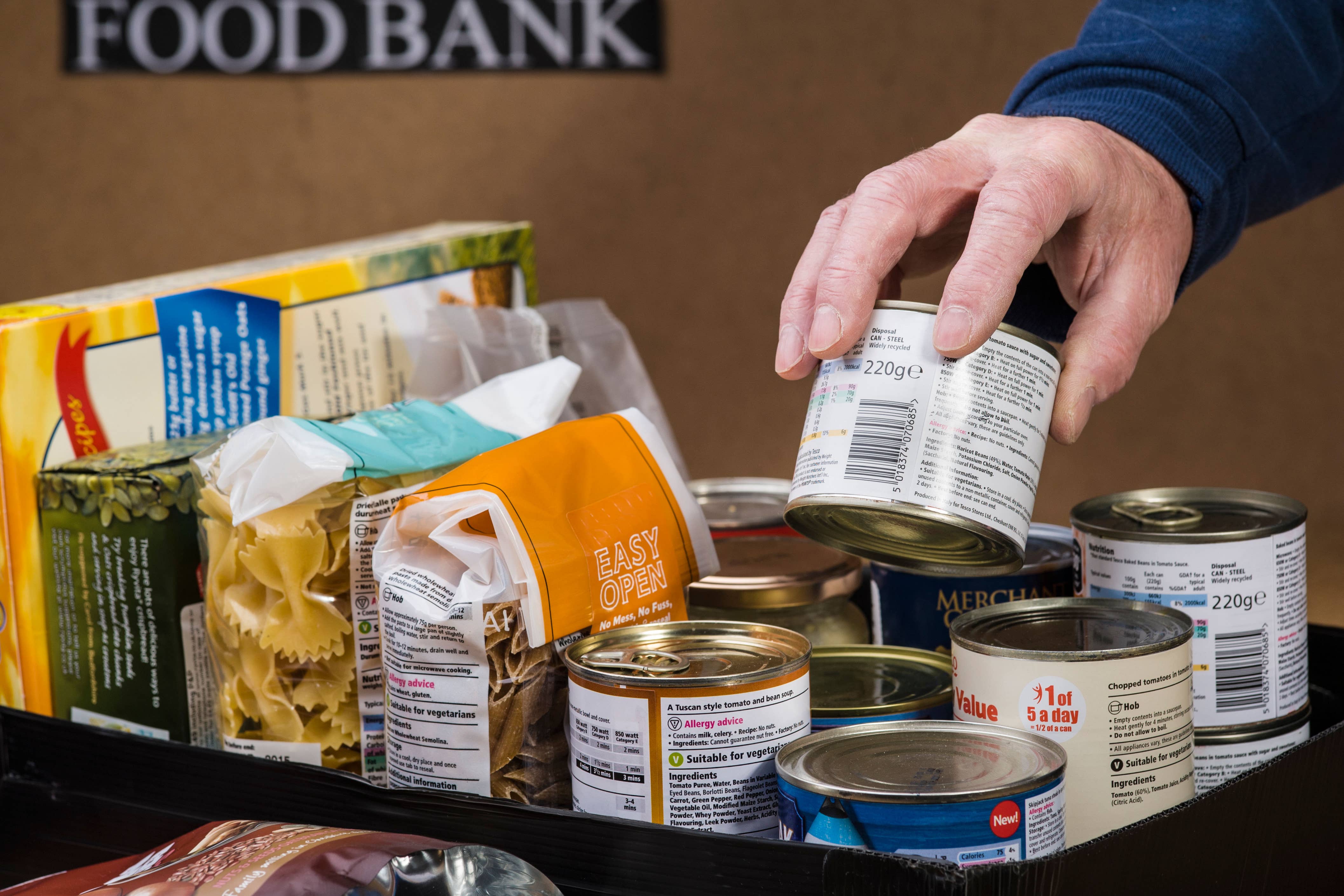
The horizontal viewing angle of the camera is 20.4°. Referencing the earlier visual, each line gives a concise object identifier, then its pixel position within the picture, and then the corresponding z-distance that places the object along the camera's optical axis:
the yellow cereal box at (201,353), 1.25
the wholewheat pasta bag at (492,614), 1.16
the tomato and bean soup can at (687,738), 1.12
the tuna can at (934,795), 1.08
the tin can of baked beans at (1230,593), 1.17
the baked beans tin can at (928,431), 1.13
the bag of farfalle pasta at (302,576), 1.19
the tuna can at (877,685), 1.16
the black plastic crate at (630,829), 1.08
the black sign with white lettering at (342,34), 3.26
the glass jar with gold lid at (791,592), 1.25
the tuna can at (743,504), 1.33
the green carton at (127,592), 1.24
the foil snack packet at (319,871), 1.08
